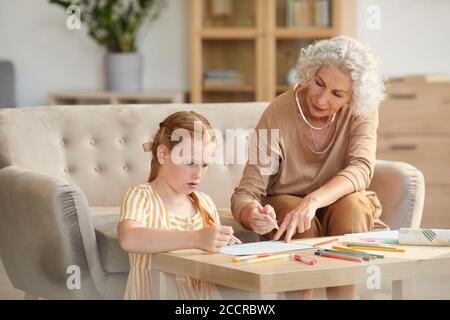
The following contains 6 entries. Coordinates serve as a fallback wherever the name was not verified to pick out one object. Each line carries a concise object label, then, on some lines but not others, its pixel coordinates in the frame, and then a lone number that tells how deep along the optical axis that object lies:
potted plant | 7.20
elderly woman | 3.41
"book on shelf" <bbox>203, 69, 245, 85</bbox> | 7.05
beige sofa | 3.56
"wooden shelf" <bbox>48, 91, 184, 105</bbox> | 7.11
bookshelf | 6.90
